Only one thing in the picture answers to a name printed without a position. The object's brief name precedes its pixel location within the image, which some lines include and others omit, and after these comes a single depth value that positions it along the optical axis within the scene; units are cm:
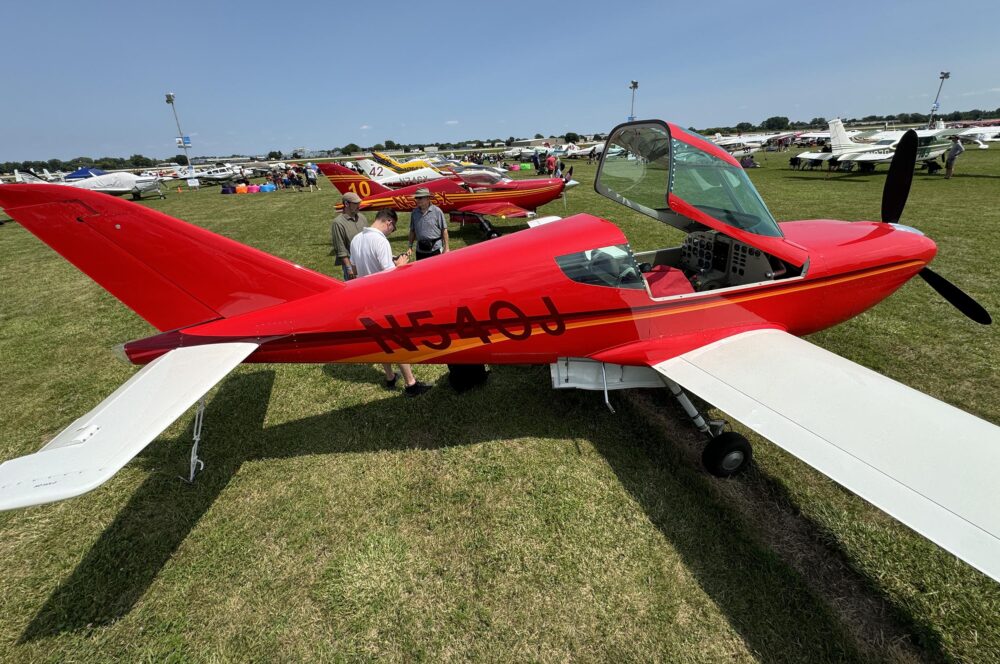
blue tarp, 3762
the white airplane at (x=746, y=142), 4921
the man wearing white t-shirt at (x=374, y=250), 435
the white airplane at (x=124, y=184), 2927
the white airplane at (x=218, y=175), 4666
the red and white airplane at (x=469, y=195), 1329
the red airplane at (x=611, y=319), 230
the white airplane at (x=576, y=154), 5508
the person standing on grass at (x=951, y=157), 1908
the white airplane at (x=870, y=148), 2281
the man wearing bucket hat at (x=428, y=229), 633
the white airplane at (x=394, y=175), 2273
